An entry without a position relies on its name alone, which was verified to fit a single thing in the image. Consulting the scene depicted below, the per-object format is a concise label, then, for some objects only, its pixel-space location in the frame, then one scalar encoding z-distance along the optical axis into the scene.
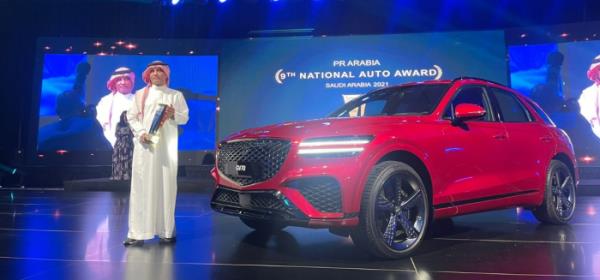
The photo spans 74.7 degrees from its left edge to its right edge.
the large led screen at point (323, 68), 9.51
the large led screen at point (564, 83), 8.99
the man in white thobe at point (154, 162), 3.38
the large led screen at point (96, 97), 10.20
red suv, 2.74
